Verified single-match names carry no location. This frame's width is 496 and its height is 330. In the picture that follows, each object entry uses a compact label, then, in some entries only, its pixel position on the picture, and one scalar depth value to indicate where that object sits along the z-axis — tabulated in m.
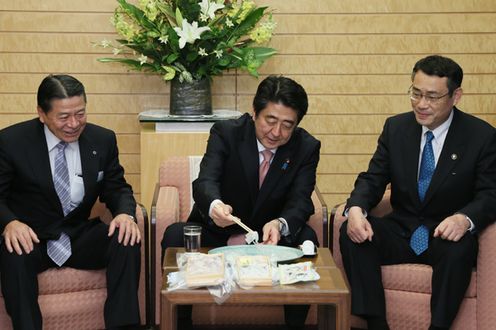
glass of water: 3.62
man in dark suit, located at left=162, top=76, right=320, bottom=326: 4.02
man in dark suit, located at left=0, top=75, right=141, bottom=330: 3.80
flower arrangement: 4.98
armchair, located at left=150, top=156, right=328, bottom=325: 4.15
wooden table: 3.21
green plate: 3.58
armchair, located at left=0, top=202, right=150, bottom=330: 3.86
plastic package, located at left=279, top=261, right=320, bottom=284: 3.30
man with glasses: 3.85
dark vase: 5.11
